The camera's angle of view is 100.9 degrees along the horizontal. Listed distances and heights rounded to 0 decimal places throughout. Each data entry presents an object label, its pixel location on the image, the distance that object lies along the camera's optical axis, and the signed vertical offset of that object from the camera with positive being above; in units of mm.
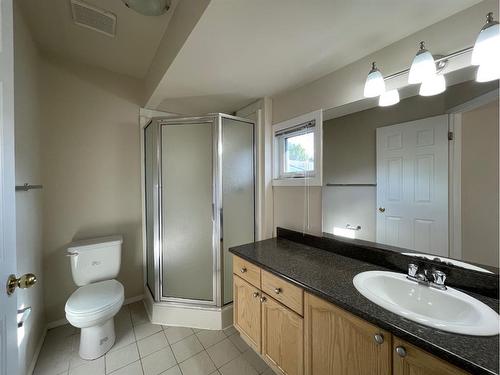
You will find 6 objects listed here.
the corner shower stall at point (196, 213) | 1905 -248
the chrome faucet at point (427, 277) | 949 -444
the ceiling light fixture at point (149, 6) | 1180 +1064
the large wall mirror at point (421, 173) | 955 +72
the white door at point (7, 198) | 655 -32
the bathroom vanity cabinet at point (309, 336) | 729 -692
